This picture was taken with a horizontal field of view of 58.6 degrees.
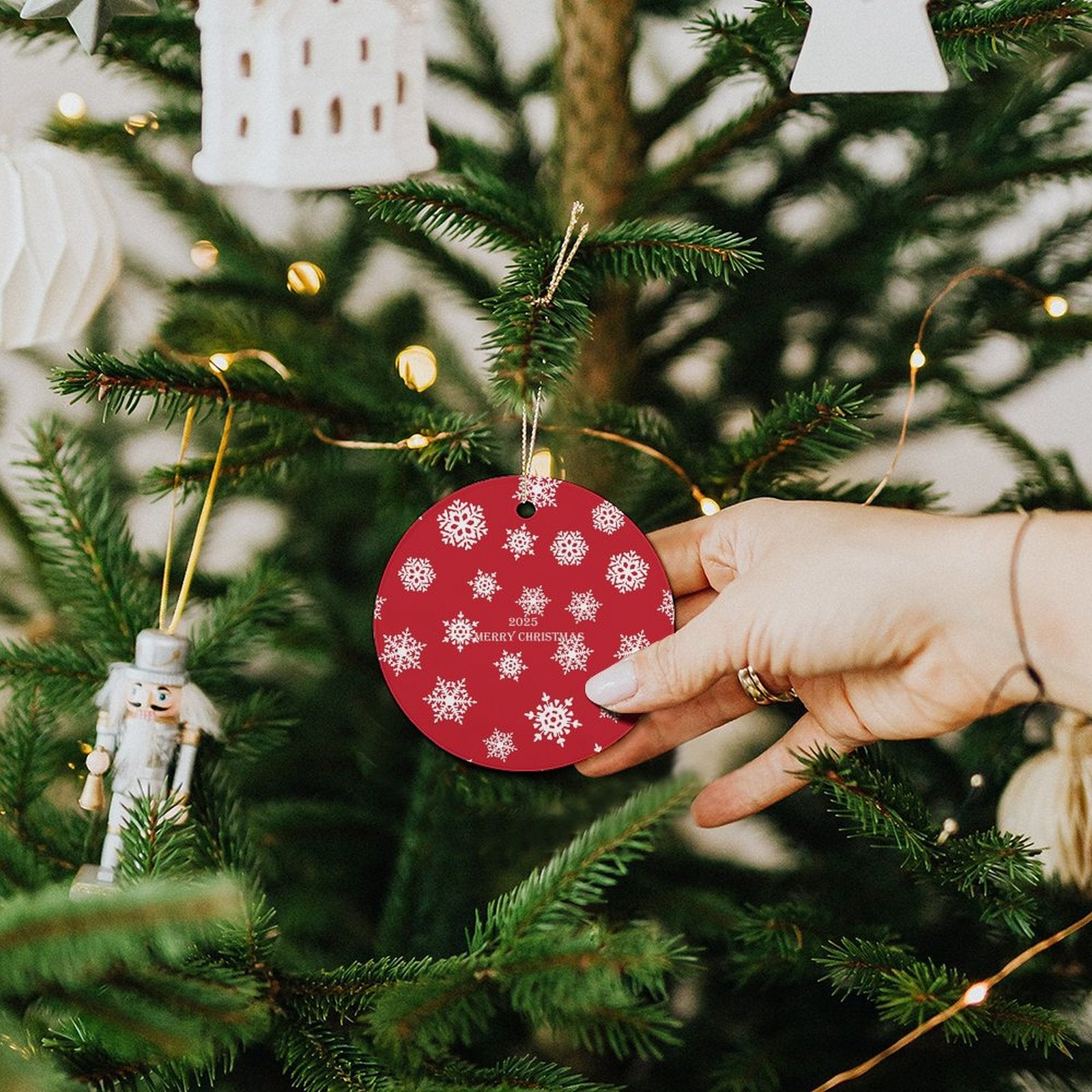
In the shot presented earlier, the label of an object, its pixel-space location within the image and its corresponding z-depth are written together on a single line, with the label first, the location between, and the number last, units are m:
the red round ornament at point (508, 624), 0.62
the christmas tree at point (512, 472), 0.46
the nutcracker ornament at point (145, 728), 0.57
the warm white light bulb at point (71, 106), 0.75
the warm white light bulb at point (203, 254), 0.81
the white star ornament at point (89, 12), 0.59
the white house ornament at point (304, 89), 0.56
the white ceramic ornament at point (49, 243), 0.71
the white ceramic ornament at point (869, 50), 0.55
